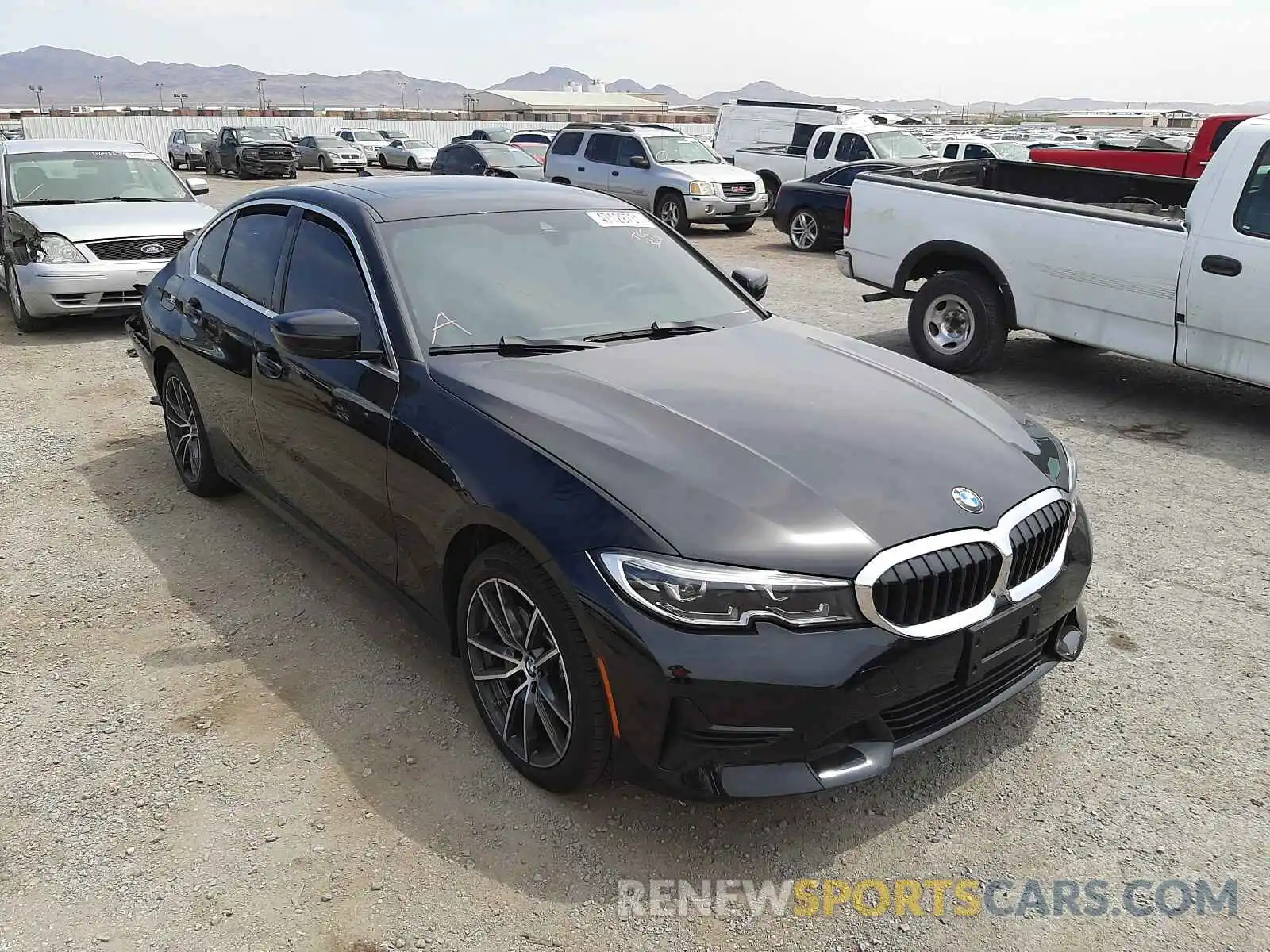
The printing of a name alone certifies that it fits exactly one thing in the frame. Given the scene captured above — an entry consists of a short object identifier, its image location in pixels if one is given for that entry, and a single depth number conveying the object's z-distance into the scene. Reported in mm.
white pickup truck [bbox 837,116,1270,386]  6344
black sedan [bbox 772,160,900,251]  15133
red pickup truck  10844
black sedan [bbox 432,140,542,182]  22141
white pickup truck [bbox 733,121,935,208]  17531
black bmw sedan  2611
